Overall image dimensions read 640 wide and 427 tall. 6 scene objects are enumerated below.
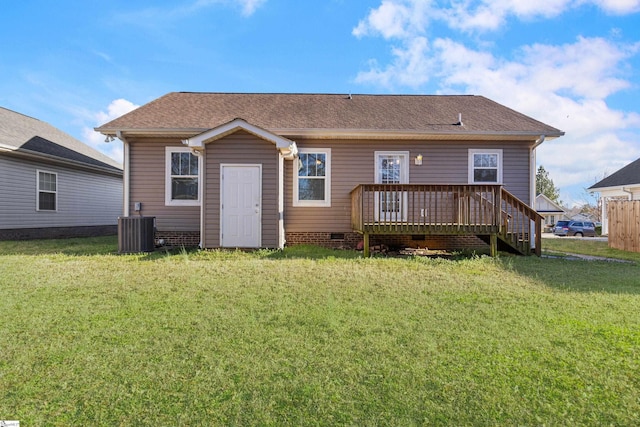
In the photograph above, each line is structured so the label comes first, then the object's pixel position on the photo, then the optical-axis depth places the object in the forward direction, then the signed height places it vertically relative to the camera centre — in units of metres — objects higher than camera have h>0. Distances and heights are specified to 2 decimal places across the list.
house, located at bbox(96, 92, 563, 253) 9.13 +1.39
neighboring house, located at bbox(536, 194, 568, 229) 37.93 +0.93
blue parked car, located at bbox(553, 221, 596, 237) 23.31 -1.04
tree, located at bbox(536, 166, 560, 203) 46.69 +3.88
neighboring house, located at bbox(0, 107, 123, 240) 11.02 +1.01
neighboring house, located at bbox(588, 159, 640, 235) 17.62 +1.61
